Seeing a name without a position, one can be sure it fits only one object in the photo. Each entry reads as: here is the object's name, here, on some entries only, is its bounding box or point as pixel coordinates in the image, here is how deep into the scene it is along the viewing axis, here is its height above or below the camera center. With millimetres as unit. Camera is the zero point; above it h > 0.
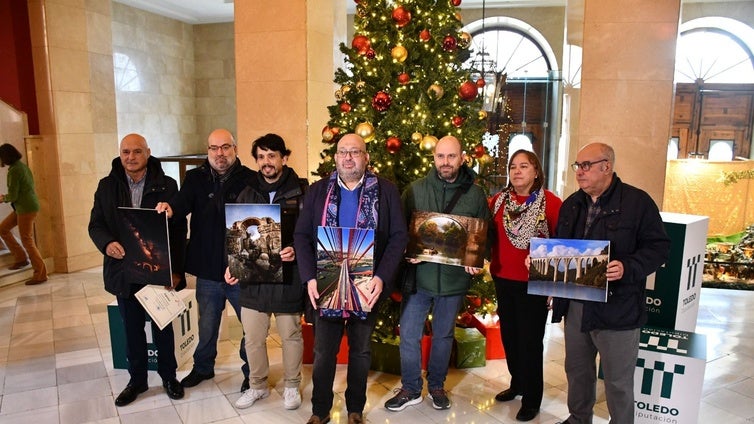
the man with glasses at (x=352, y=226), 2986 -497
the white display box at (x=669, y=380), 3092 -1378
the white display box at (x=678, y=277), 3572 -917
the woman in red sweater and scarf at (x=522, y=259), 3229 -730
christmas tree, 3984 +369
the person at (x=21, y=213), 6566 -982
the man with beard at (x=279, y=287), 3199 -910
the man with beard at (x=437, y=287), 3273 -923
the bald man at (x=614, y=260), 2709 -594
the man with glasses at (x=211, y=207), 3438 -445
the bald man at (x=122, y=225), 3334 -516
